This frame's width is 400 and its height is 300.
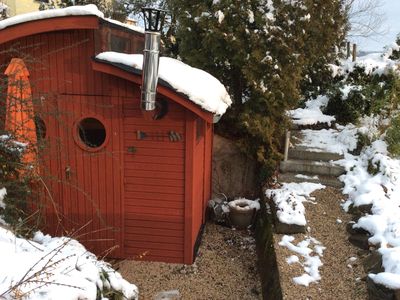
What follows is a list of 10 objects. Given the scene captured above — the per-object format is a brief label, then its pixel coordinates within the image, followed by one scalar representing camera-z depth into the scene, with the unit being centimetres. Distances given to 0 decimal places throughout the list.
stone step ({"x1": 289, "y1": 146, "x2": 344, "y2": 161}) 791
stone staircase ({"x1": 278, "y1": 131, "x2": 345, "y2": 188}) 750
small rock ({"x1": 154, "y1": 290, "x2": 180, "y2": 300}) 537
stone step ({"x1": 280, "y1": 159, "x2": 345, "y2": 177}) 758
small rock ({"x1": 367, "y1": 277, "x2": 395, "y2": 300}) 389
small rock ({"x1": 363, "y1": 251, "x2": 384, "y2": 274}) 455
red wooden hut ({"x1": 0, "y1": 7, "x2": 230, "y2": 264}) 557
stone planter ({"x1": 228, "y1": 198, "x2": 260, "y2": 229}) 736
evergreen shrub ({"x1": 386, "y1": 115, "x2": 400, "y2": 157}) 739
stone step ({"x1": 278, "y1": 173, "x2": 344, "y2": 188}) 739
